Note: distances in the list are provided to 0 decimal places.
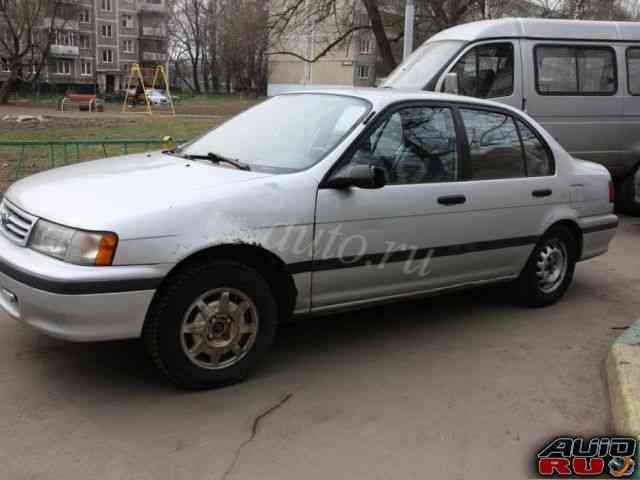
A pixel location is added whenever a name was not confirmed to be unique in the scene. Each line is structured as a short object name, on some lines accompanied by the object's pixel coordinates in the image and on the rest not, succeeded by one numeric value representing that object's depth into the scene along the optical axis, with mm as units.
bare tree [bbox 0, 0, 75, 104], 40562
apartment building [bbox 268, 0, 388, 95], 62344
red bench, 35909
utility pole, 12531
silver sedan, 3365
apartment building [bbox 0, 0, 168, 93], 71812
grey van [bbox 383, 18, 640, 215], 8320
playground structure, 33312
